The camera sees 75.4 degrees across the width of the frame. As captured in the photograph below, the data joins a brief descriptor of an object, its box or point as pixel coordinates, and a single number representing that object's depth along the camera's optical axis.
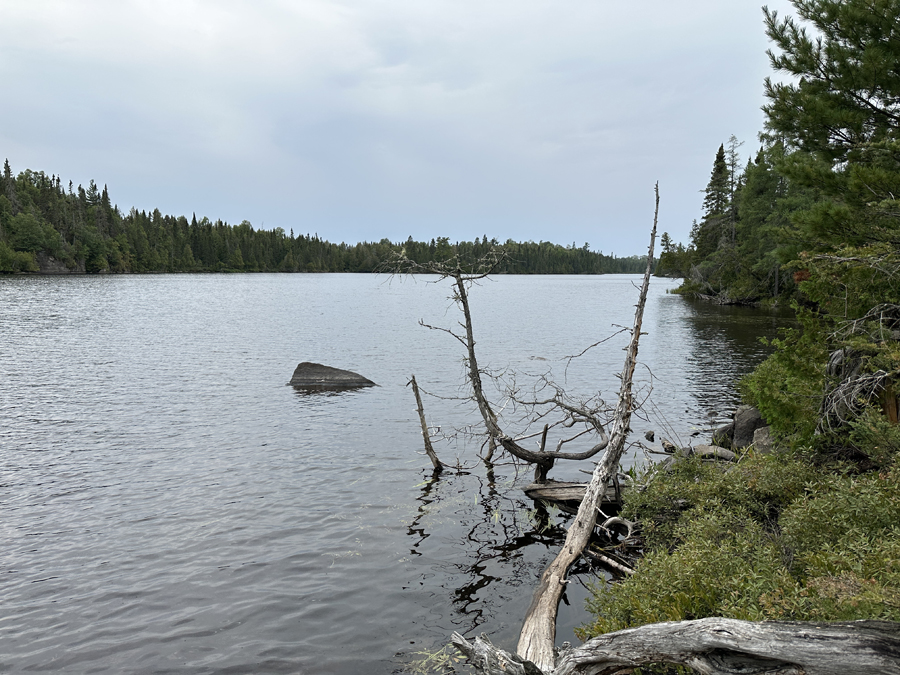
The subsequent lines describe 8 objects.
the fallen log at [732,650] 4.28
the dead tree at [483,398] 11.68
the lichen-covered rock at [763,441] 13.38
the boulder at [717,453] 14.14
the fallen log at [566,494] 12.28
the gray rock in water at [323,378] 26.62
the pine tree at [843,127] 10.96
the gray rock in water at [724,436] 16.40
